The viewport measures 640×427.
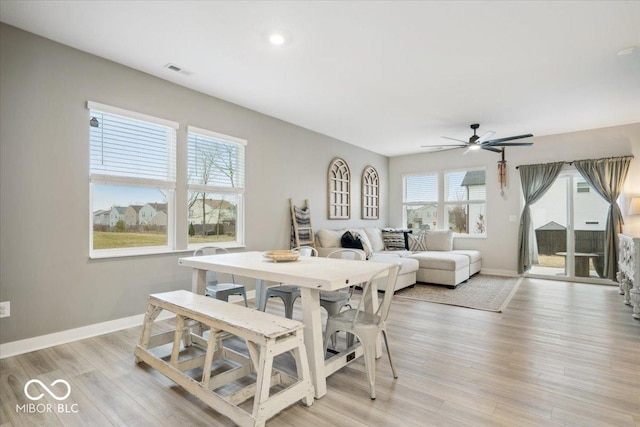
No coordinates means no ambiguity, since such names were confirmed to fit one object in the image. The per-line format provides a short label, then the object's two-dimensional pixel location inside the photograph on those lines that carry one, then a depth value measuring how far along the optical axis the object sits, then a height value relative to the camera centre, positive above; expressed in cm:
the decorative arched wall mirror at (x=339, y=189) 599 +48
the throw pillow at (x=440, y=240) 638 -51
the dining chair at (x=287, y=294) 293 -74
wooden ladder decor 505 -21
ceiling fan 494 +111
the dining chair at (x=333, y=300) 257 -70
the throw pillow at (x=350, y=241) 529 -44
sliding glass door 556 -26
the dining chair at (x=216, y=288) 312 -75
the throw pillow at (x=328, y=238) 536 -41
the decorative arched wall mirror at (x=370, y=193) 697 +47
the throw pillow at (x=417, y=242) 649 -56
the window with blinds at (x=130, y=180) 314 +34
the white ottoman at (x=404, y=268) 494 -86
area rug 427 -117
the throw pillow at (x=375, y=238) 629 -47
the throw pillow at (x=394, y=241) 649 -54
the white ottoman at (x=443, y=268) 521 -89
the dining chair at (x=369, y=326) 204 -74
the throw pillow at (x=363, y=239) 531 -44
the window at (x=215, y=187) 392 +34
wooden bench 172 -95
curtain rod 519 +94
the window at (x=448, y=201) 679 +29
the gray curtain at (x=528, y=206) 597 +17
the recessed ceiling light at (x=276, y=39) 270 +149
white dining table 201 -42
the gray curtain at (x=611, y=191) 523 +41
